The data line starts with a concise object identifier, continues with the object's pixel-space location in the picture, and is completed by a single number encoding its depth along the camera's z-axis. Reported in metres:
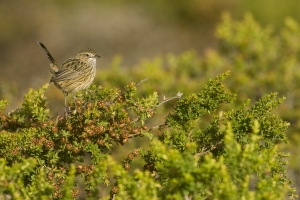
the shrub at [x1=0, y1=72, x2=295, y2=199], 7.02
